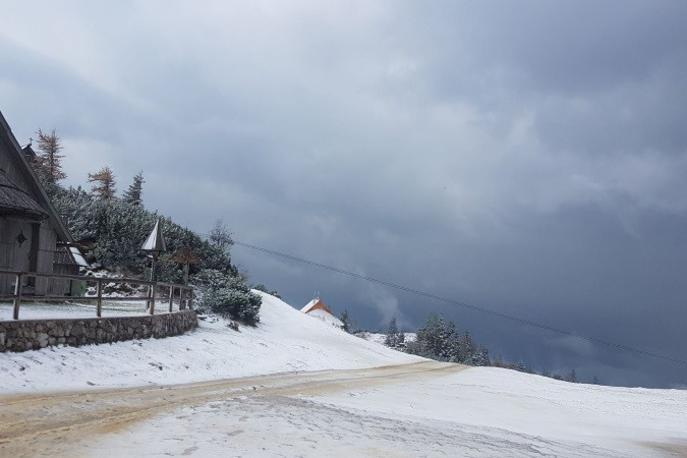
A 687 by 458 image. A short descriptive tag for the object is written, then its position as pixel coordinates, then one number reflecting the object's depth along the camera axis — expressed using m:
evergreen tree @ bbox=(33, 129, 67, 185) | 64.56
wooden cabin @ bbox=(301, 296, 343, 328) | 68.22
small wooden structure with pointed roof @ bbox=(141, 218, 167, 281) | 29.41
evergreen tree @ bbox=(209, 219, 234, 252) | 45.07
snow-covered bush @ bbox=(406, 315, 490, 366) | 66.25
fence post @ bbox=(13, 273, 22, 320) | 14.14
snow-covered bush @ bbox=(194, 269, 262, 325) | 31.09
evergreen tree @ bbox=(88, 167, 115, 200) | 64.47
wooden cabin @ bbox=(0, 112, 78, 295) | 23.00
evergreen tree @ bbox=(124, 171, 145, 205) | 66.75
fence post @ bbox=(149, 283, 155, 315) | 20.23
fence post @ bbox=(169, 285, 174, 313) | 23.03
